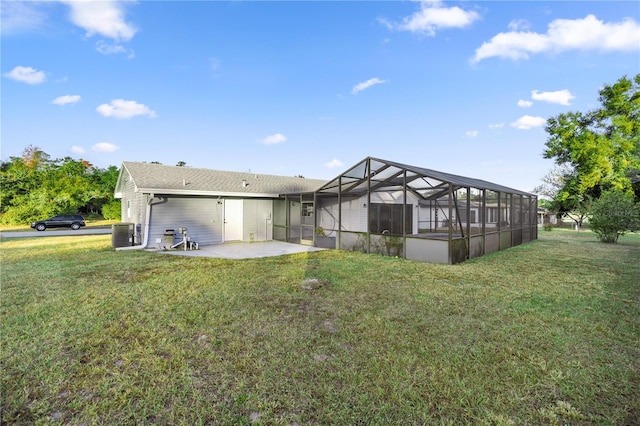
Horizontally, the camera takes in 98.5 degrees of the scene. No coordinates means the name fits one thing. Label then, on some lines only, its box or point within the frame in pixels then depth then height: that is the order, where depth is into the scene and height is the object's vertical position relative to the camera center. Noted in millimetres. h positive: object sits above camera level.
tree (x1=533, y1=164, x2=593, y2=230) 26891 +2388
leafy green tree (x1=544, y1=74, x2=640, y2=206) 23297 +6435
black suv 18922 -542
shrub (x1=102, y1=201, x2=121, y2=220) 28781 +485
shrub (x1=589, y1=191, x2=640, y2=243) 13914 -94
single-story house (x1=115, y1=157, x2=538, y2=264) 9562 +238
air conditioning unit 10891 -806
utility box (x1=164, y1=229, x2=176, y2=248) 10977 -973
